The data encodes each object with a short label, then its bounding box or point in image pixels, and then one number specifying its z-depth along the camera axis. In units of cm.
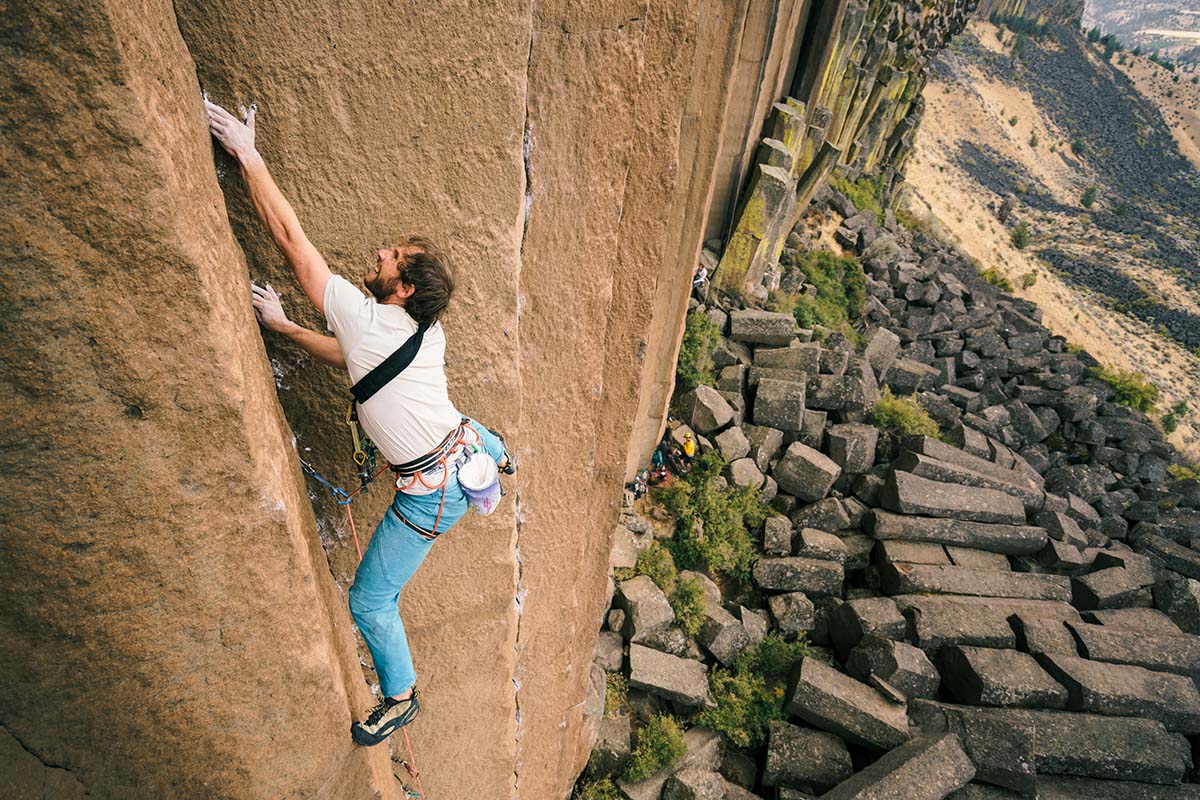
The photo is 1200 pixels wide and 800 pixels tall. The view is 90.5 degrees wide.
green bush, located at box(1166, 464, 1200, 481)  1158
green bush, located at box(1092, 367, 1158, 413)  1305
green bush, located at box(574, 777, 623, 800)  513
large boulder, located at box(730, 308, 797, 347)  926
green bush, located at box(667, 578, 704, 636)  622
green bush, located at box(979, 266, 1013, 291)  1806
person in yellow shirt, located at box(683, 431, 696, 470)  764
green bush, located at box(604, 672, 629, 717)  557
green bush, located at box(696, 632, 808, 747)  567
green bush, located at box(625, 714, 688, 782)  516
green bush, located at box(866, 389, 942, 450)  883
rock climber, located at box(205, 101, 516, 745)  178
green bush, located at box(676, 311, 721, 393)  832
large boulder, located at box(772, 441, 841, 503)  765
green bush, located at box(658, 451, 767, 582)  699
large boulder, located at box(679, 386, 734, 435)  796
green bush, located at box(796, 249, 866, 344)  1136
